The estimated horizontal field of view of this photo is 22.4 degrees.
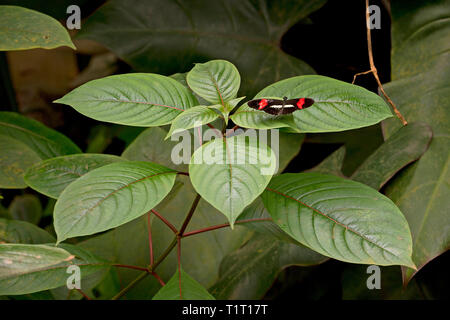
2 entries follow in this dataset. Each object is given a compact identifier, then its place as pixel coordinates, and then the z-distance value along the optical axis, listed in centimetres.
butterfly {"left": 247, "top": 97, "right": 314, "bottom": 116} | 105
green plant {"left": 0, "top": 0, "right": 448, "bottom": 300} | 106
